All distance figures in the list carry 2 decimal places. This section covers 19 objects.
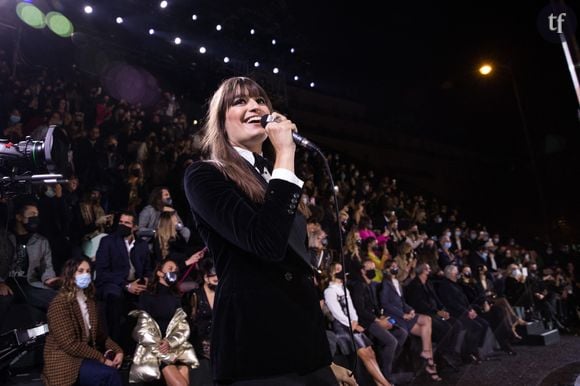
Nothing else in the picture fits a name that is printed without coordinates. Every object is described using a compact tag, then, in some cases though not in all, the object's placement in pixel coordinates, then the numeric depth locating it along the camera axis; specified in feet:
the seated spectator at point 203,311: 16.78
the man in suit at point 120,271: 17.42
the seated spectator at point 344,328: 19.45
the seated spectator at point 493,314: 27.81
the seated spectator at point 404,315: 23.02
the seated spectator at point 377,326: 20.76
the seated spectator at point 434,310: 24.47
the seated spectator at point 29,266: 15.49
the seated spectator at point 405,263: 27.81
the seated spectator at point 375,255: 26.76
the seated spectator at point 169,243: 20.13
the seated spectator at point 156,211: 22.06
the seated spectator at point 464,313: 25.50
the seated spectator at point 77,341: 13.57
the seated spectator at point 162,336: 14.93
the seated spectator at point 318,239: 23.76
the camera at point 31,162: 7.79
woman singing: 3.54
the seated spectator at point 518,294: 33.42
